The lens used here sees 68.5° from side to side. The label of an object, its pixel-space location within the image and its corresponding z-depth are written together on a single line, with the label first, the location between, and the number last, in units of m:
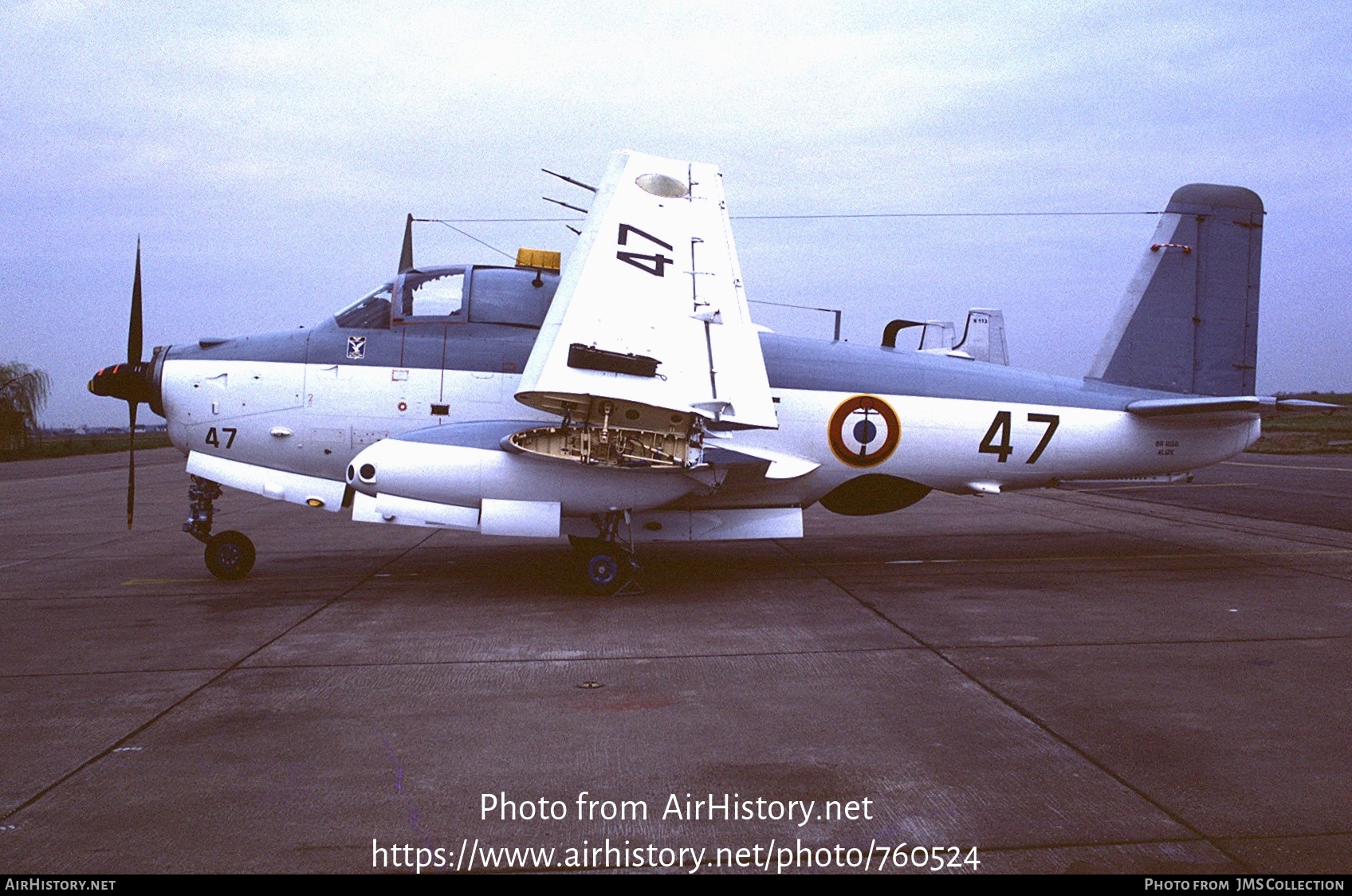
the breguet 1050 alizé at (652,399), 9.36
